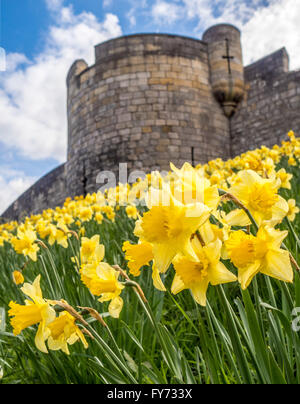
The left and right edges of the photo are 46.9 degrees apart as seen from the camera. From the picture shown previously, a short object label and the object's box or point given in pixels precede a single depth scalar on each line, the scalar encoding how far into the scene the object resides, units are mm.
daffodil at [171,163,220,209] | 553
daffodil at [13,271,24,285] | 1410
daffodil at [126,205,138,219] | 2286
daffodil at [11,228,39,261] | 1600
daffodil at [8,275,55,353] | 711
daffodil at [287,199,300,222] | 1397
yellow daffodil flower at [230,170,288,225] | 692
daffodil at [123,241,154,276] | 629
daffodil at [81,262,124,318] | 772
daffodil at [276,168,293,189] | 1470
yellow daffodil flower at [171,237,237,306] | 579
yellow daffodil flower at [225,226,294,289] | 567
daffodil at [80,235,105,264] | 1228
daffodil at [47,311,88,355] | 714
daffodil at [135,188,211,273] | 519
